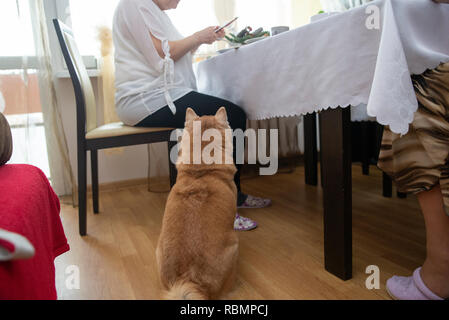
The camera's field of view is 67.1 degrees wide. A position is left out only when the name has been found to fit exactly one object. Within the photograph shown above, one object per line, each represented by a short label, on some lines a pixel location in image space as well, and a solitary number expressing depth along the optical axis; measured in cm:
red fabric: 42
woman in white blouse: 154
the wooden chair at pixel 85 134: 154
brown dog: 90
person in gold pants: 82
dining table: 80
